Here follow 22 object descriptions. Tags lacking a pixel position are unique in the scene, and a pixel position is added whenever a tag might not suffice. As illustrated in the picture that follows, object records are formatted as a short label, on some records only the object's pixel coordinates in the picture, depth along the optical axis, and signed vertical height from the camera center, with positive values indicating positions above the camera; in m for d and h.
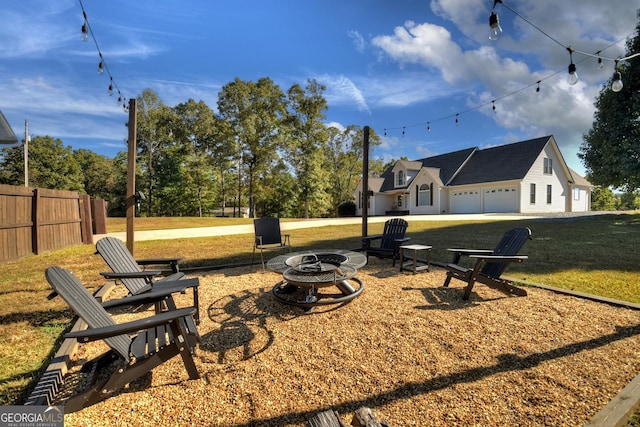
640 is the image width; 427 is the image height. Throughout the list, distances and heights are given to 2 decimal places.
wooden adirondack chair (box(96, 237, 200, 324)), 3.44 -0.86
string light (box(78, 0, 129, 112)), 5.17 +3.16
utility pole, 22.11 +6.05
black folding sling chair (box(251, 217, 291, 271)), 6.77 -0.61
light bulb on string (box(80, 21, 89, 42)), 5.18 +3.20
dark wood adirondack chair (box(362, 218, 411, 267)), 6.09 -0.78
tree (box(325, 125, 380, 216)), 38.00 +6.26
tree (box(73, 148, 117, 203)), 39.16 +3.75
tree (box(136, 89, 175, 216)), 29.86 +7.23
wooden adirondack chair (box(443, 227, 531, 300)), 4.08 -0.95
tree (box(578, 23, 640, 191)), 14.56 +4.12
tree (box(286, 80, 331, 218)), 26.25 +6.26
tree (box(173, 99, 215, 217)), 30.25 +7.84
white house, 22.92 +1.97
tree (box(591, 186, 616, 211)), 47.84 +1.12
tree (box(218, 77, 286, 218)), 26.27 +8.31
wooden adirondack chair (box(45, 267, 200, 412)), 1.93 -1.12
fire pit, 3.61 -0.94
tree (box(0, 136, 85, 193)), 32.72 +4.85
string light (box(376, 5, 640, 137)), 5.32 +3.21
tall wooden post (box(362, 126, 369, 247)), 8.00 +0.74
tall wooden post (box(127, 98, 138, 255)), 5.62 +0.70
